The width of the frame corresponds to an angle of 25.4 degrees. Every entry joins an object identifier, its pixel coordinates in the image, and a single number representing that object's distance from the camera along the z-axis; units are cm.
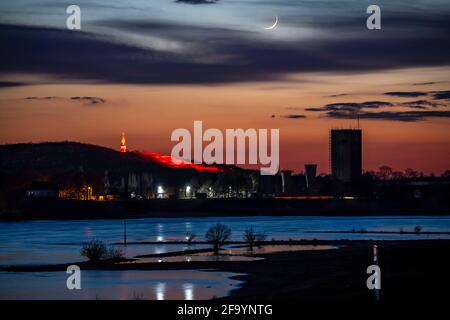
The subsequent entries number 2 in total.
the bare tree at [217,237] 8738
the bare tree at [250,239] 9642
